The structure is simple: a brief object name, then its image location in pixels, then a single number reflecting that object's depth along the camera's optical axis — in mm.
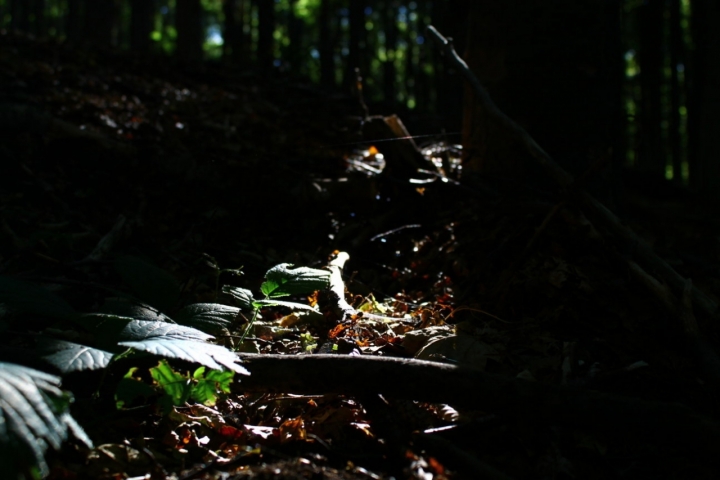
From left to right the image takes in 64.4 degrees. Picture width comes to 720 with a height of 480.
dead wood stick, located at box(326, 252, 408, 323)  2629
